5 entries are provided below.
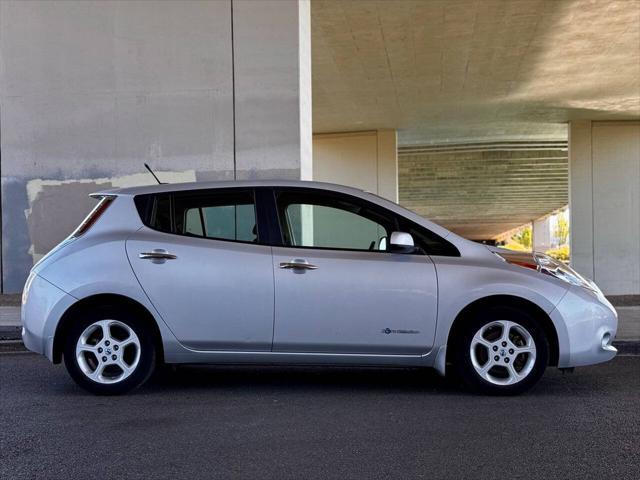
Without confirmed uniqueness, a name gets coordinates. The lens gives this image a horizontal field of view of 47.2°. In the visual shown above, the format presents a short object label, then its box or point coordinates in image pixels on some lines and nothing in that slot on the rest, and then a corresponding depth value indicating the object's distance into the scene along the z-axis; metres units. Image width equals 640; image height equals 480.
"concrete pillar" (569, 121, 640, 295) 24.22
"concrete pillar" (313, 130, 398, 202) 27.08
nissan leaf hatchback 5.55
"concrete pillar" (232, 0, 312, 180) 10.76
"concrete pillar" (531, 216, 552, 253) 75.94
